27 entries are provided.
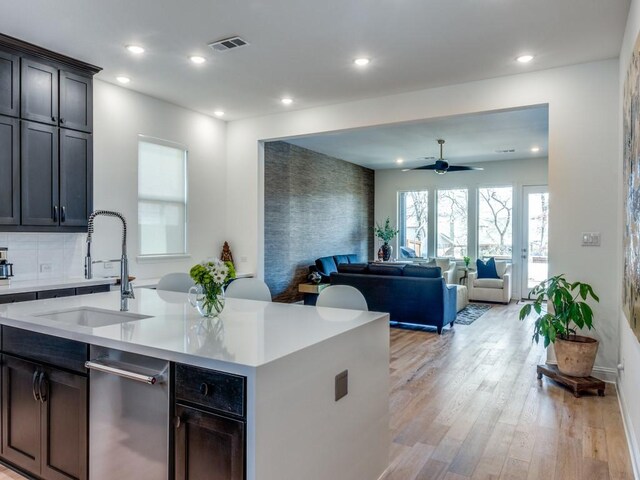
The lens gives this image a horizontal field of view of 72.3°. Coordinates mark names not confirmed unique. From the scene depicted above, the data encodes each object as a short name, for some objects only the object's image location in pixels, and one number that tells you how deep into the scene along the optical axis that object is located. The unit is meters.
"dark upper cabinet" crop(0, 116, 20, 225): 3.68
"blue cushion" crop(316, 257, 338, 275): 7.87
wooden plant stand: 3.54
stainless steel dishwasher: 1.68
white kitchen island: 1.49
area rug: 6.65
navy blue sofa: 5.72
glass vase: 2.26
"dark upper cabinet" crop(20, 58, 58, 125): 3.82
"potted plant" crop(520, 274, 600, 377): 3.66
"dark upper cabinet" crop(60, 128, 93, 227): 4.12
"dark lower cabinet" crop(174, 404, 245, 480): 1.46
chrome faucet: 2.31
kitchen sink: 2.42
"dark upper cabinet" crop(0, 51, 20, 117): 3.67
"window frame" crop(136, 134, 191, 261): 5.05
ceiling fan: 6.99
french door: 8.77
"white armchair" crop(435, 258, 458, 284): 8.18
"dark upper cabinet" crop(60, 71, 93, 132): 4.12
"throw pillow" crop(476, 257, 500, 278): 8.63
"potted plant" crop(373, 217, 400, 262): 9.48
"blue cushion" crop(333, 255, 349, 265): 8.54
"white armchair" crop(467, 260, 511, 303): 8.27
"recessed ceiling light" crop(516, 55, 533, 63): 3.94
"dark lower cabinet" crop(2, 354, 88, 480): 1.96
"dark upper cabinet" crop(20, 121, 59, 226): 3.83
